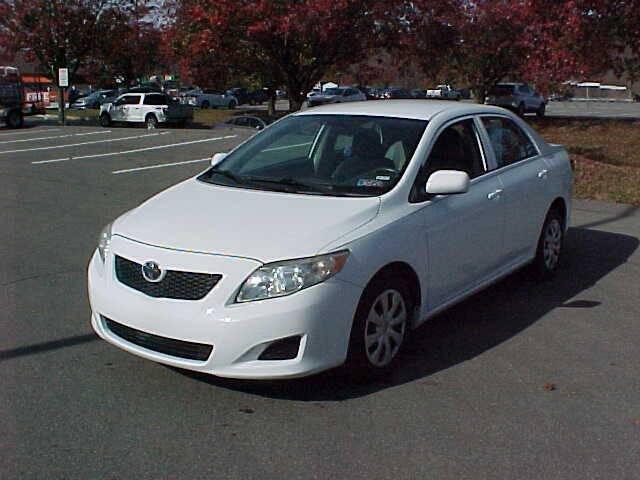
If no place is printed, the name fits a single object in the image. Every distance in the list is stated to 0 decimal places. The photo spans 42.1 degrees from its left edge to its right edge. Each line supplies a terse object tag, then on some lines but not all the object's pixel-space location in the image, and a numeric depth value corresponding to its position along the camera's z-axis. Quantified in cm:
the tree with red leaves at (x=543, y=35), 1709
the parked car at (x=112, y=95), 5138
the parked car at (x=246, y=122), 2511
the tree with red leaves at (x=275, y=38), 2264
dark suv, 3762
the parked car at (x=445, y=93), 5941
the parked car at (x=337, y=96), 4638
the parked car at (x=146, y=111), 3369
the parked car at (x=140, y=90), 4103
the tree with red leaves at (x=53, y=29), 3189
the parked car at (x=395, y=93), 5486
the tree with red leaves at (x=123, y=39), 3338
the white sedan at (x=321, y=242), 424
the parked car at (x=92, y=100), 5216
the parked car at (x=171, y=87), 6026
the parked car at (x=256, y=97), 5991
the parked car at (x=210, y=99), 5281
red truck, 2838
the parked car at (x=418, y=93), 6018
